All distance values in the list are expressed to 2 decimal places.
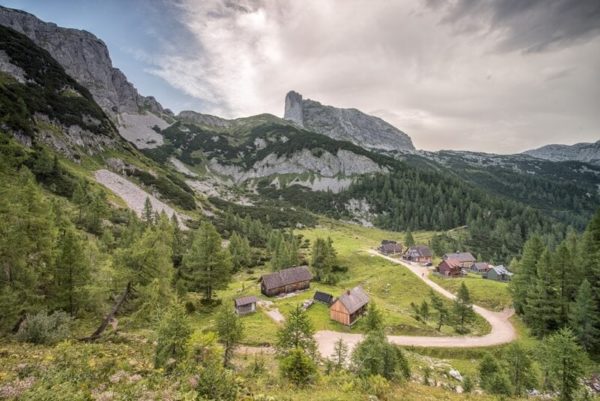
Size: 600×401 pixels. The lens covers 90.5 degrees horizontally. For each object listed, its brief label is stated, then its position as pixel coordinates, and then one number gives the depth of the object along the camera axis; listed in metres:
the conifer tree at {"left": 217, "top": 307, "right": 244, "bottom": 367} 27.78
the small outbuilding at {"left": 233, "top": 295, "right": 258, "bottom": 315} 52.41
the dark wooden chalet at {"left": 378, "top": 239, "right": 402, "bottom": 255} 117.69
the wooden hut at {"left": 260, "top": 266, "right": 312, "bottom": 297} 64.62
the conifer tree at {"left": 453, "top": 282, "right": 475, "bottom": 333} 52.19
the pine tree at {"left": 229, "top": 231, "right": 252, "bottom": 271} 89.57
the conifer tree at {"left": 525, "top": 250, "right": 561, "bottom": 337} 48.28
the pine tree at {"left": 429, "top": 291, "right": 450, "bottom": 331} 53.58
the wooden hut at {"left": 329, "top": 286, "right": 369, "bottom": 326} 51.44
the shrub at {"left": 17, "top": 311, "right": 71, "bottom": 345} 20.20
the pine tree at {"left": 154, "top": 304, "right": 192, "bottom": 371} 18.98
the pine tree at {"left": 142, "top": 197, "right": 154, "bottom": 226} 102.99
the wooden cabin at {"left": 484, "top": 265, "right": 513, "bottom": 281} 91.10
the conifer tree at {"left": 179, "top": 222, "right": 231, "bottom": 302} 54.72
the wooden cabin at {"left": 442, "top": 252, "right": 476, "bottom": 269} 96.27
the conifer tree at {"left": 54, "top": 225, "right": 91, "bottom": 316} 29.16
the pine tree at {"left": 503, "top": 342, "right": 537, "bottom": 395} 31.42
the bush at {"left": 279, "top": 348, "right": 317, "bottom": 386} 19.61
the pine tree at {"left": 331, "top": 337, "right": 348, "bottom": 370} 31.90
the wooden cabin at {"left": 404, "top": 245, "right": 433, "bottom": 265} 105.19
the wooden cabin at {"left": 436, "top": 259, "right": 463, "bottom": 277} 85.50
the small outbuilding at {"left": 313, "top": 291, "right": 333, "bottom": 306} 59.15
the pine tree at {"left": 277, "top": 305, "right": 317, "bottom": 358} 30.53
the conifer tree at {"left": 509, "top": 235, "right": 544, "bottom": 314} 55.64
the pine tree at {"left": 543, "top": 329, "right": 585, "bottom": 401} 26.20
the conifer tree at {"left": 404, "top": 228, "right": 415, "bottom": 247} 120.88
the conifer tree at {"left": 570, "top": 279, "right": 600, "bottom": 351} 42.19
